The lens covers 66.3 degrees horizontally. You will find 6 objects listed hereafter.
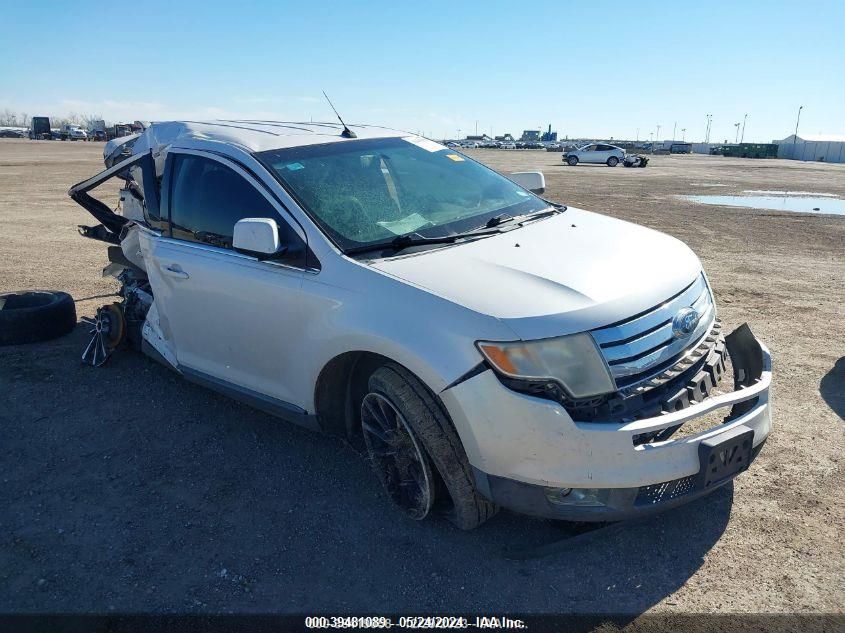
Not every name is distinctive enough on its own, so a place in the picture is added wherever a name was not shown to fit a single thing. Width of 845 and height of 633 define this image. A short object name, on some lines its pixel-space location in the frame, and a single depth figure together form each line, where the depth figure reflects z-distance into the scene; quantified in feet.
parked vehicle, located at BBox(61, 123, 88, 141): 257.34
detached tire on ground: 18.88
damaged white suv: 8.65
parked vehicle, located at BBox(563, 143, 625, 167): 143.43
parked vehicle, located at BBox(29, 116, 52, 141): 256.52
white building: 231.09
